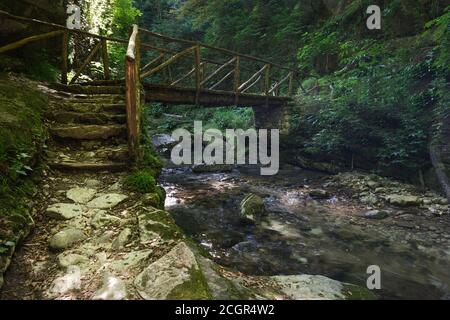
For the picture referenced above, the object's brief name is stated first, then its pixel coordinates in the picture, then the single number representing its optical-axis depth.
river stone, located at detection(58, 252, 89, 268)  2.39
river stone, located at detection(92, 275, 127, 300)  2.06
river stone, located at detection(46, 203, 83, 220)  2.95
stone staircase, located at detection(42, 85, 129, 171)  3.94
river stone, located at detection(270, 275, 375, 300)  2.81
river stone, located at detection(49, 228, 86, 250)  2.58
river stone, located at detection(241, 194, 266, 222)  6.02
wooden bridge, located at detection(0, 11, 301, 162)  3.98
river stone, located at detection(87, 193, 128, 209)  3.20
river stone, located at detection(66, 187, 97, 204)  3.26
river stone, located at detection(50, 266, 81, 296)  2.15
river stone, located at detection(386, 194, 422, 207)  6.79
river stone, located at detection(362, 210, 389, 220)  6.28
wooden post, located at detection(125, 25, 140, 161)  3.83
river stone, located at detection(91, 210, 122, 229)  2.90
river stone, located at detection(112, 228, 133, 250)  2.64
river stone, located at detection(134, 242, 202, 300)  2.11
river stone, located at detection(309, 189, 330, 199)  7.77
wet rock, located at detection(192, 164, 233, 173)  10.55
